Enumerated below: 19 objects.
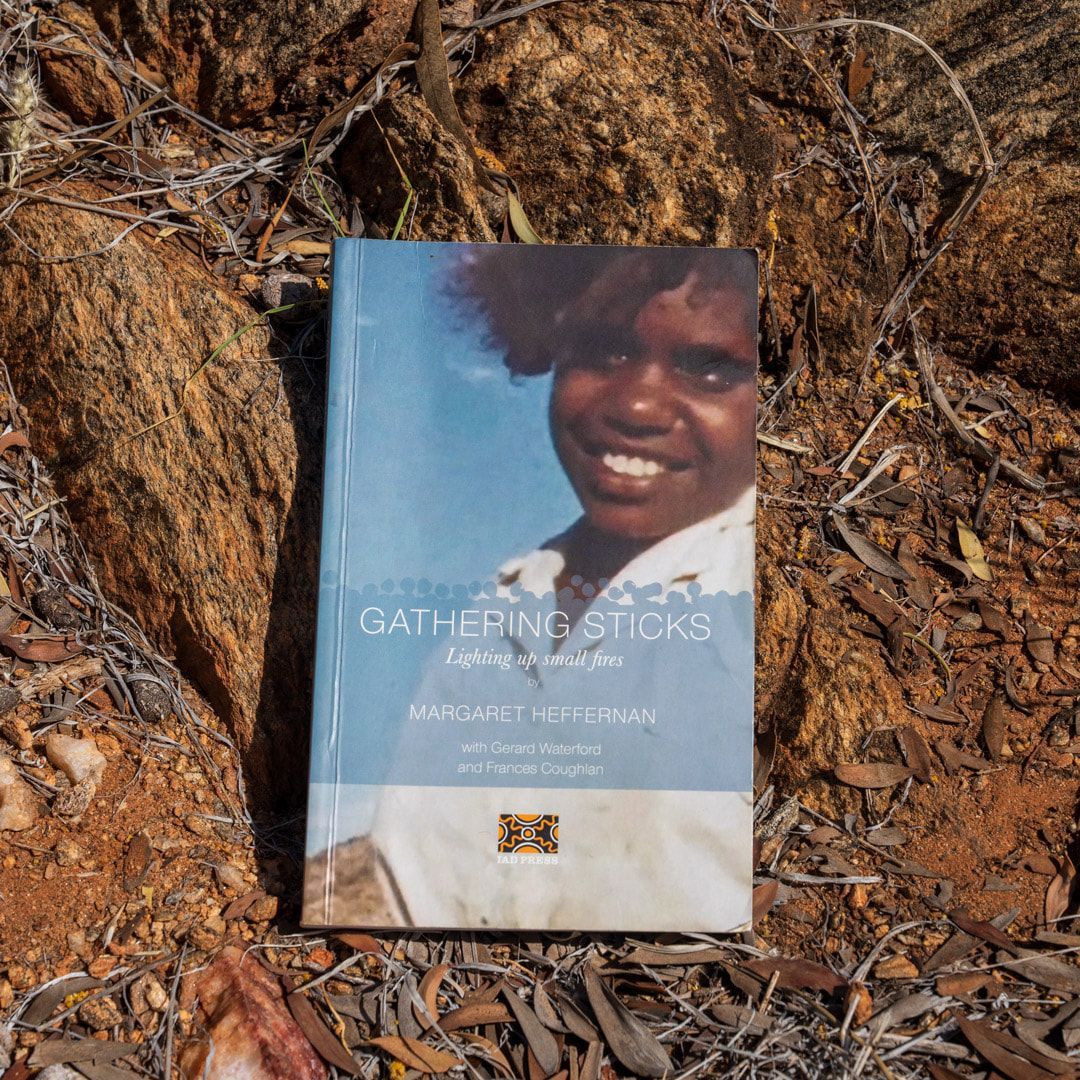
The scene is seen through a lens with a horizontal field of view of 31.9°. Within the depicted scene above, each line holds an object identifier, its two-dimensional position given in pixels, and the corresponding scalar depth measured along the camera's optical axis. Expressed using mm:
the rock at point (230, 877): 580
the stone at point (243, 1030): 554
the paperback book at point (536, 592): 577
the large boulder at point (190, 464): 595
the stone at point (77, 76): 613
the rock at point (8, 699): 584
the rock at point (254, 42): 616
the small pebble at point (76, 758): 582
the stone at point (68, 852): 573
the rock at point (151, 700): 594
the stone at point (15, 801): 573
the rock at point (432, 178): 605
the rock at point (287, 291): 611
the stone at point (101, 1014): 555
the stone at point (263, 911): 577
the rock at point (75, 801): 578
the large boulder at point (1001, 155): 623
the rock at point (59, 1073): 546
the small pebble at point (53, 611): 599
